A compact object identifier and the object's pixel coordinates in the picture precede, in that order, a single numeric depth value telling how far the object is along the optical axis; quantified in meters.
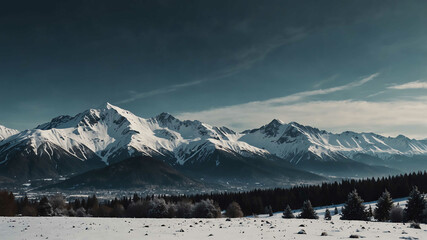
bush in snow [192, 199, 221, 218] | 115.76
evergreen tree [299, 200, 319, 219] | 97.19
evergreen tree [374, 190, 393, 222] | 87.06
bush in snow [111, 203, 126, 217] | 169.38
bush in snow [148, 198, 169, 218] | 129.62
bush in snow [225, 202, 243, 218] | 139.25
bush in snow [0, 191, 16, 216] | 111.43
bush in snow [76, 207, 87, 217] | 150.35
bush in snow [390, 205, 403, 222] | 77.13
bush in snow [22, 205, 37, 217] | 138.15
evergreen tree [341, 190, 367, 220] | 80.69
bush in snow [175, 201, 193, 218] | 135.73
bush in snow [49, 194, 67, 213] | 148.40
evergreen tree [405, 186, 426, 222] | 74.29
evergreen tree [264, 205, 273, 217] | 150.88
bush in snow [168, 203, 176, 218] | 133.75
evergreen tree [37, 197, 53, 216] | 125.71
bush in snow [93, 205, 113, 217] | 167.00
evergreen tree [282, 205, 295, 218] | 105.99
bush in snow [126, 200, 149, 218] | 160.12
